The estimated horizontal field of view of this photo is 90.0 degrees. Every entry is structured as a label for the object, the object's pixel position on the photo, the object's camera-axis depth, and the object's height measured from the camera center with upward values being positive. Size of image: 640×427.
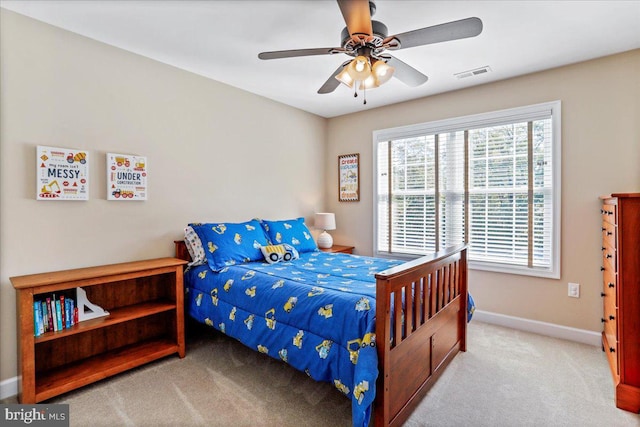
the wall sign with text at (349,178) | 4.22 +0.47
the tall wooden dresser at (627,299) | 1.83 -0.51
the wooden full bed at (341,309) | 1.57 -0.60
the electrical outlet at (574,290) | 2.80 -0.69
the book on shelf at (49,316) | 2.01 -0.64
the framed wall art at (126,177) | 2.46 +0.29
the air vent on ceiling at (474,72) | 2.86 +1.29
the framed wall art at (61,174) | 2.14 +0.28
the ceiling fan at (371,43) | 1.60 +0.96
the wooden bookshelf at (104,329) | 1.87 -0.87
